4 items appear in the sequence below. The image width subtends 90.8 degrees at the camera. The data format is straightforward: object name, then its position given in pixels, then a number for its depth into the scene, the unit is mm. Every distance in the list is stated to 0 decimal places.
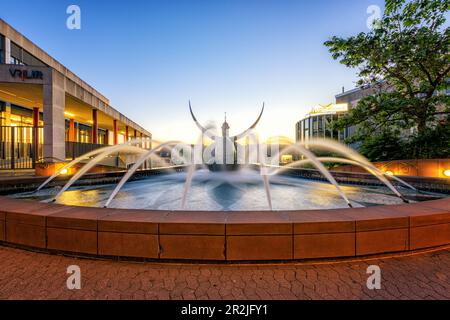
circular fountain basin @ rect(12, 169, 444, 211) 6005
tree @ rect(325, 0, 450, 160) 13164
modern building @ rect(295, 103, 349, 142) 50025
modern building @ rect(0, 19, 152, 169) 13308
